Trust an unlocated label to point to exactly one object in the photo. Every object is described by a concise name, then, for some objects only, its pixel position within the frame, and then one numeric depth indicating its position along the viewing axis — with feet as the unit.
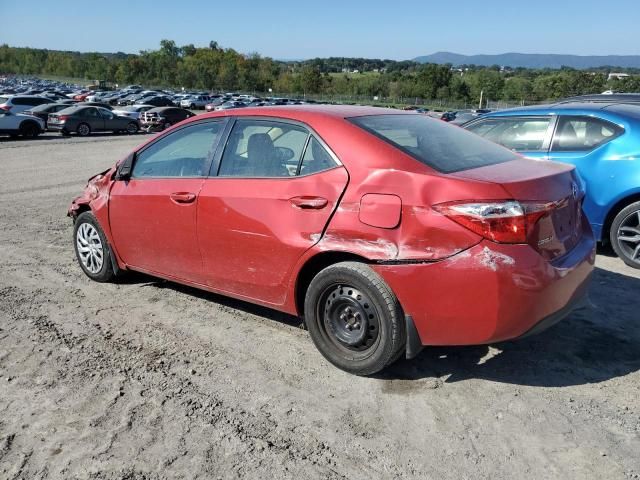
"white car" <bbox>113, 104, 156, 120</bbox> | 108.17
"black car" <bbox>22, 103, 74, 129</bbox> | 92.11
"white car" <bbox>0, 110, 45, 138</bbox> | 79.30
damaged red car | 10.09
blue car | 18.62
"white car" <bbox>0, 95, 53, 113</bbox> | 96.99
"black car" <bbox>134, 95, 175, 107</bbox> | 169.52
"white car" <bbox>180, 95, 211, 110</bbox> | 199.11
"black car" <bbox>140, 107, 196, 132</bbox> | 100.94
